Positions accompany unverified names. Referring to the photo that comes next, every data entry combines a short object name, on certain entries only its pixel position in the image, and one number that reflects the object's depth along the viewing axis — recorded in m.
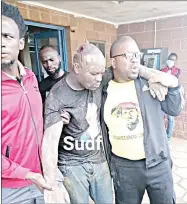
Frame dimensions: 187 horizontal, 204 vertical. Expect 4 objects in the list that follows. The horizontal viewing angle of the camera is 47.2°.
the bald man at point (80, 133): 1.09
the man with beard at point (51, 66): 2.24
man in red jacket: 0.92
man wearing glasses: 1.25
